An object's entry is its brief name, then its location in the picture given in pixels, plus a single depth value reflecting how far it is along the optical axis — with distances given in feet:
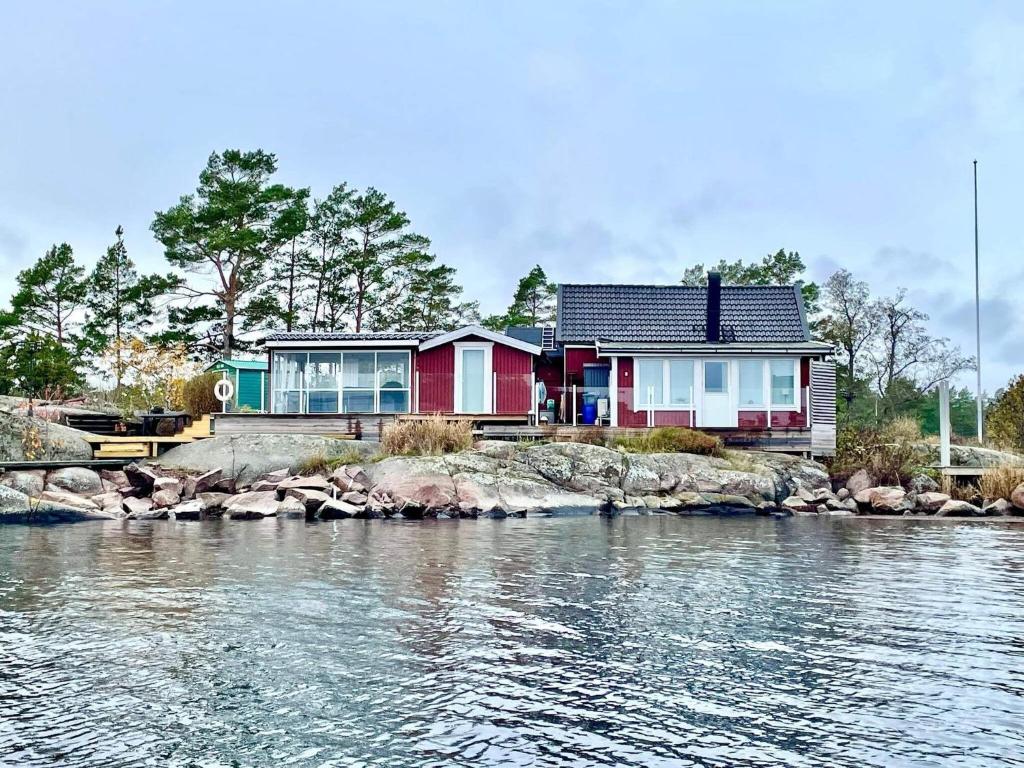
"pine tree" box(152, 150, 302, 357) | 132.36
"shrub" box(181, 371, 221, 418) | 109.81
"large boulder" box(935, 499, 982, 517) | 80.79
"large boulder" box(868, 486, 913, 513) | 82.43
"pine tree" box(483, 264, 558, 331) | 174.91
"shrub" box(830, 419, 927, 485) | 90.84
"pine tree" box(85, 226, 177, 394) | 133.90
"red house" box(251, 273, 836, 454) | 102.32
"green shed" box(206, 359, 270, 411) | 114.62
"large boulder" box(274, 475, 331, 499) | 80.89
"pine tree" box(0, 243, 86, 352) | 147.54
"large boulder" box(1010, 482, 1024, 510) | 82.28
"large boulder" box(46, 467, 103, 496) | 82.94
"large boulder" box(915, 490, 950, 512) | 82.84
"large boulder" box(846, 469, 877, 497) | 89.45
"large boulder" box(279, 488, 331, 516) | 76.89
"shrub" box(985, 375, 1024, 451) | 108.17
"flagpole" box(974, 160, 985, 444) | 134.10
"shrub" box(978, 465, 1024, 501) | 84.69
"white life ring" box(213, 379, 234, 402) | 101.65
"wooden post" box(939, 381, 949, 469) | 93.86
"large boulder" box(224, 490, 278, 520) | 76.07
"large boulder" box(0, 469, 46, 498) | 78.23
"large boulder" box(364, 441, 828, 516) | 78.43
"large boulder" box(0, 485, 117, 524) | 71.97
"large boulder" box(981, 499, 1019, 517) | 81.97
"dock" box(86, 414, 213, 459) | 93.25
